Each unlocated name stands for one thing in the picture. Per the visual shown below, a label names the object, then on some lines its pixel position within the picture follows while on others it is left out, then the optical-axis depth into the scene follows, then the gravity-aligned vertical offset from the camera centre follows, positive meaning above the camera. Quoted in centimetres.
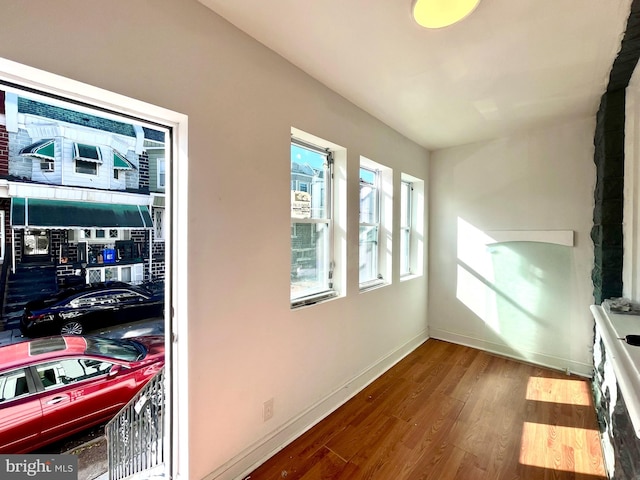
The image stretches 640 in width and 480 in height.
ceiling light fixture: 136 +113
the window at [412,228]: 379 +13
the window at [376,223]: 307 +16
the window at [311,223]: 224 +12
